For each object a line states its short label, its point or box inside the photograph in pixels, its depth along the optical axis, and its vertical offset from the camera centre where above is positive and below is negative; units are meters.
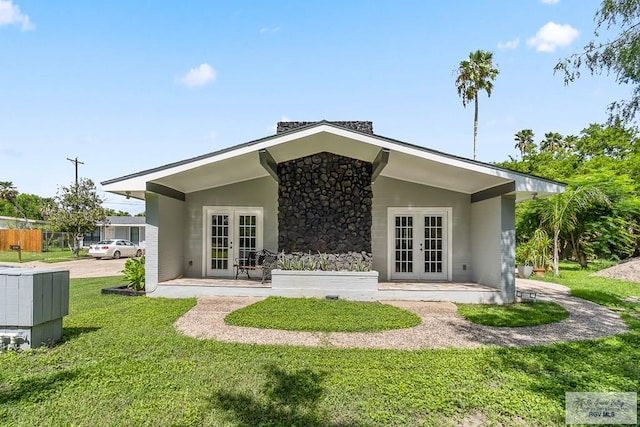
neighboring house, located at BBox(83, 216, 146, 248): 29.55 -0.36
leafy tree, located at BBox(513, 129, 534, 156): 35.50 +9.76
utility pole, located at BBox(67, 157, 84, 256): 21.80 -1.15
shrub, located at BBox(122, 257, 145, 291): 8.39 -1.26
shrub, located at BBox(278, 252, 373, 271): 8.23 -0.88
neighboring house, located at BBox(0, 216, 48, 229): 32.19 +0.28
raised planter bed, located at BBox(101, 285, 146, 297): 8.06 -1.64
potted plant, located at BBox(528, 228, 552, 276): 12.48 -0.92
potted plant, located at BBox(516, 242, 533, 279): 11.49 -1.31
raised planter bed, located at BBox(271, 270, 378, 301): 7.86 -1.38
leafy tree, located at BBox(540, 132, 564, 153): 33.75 +9.10
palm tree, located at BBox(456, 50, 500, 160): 23.39 +11.13
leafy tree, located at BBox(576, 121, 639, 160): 21.67 +6.26
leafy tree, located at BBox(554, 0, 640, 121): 5.37 +3.03
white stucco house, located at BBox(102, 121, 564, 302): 7.50 +0.60
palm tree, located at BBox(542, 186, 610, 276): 12.45 +0.89
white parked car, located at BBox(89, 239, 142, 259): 21.38 -1.57
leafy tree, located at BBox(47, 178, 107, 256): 21.33 +1.11
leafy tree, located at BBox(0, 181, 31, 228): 35.72 +3.90
